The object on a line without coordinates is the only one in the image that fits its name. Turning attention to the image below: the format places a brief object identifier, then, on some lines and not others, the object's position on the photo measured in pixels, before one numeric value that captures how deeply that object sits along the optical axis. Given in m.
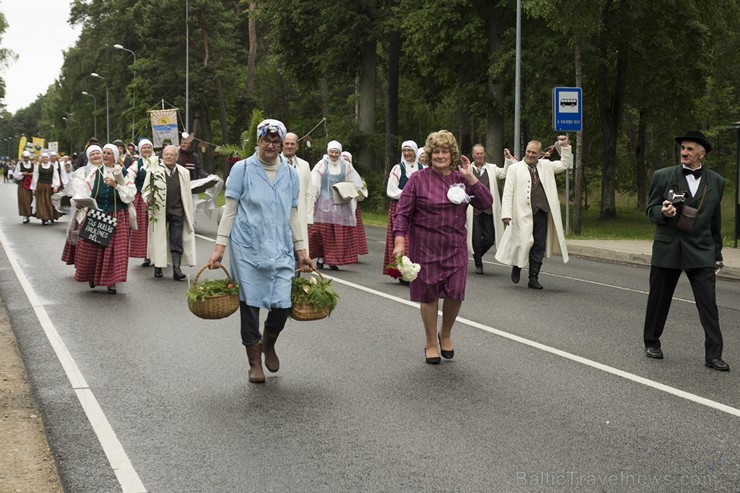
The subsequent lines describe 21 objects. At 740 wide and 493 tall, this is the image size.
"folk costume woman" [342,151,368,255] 16.32
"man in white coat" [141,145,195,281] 14.16
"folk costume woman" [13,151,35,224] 27.31
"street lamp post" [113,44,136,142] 65.17
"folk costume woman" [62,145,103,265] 12.76
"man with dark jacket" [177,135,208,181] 17.25
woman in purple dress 8.05
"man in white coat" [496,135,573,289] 13.09
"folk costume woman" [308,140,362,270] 15.72
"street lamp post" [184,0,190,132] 51.22
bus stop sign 22.75
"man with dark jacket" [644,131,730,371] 8.14
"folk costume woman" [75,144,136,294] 12.70
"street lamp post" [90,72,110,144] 86.79
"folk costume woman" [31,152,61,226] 26.58
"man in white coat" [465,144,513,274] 14.93
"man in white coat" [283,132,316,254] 12.55
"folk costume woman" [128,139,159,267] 14.52
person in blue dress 7.32
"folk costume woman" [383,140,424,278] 13.96
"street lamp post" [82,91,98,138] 95.75
